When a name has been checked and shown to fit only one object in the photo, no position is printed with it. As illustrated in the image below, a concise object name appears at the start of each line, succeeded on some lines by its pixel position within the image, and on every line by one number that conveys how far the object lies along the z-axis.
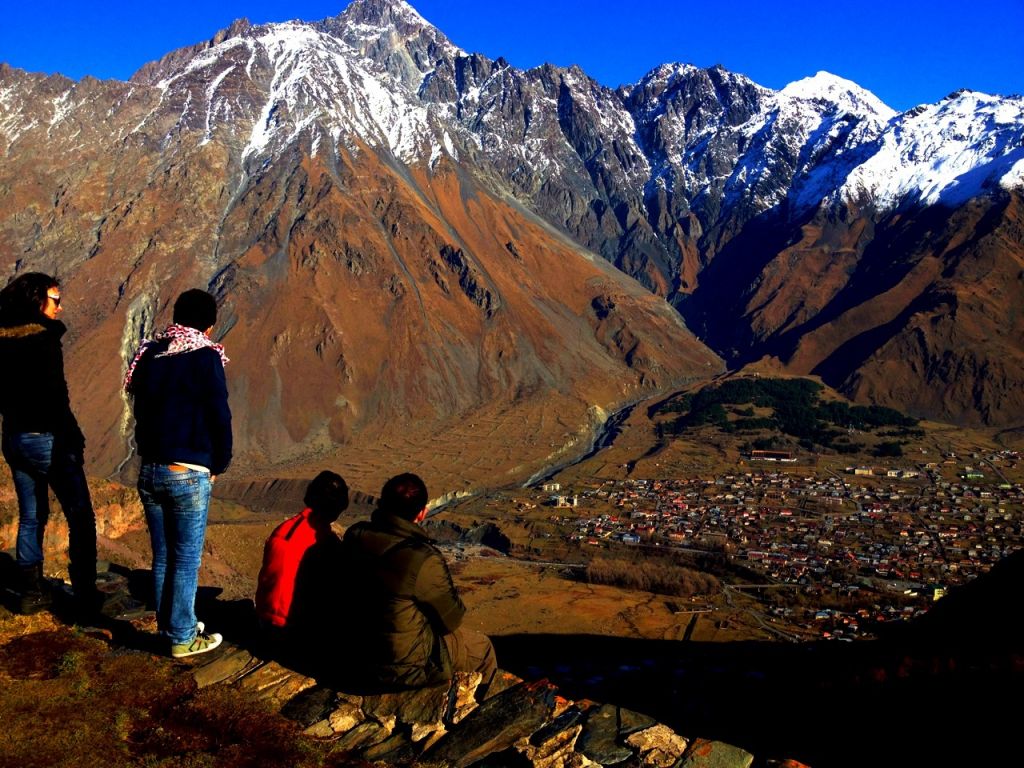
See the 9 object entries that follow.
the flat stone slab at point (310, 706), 7.47
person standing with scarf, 7.65
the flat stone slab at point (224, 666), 8.06
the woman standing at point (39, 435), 8.47
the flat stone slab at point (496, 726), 7.03
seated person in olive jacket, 7.24
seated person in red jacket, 8.40
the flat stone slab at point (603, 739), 7.02
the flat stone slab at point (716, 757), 6.87
